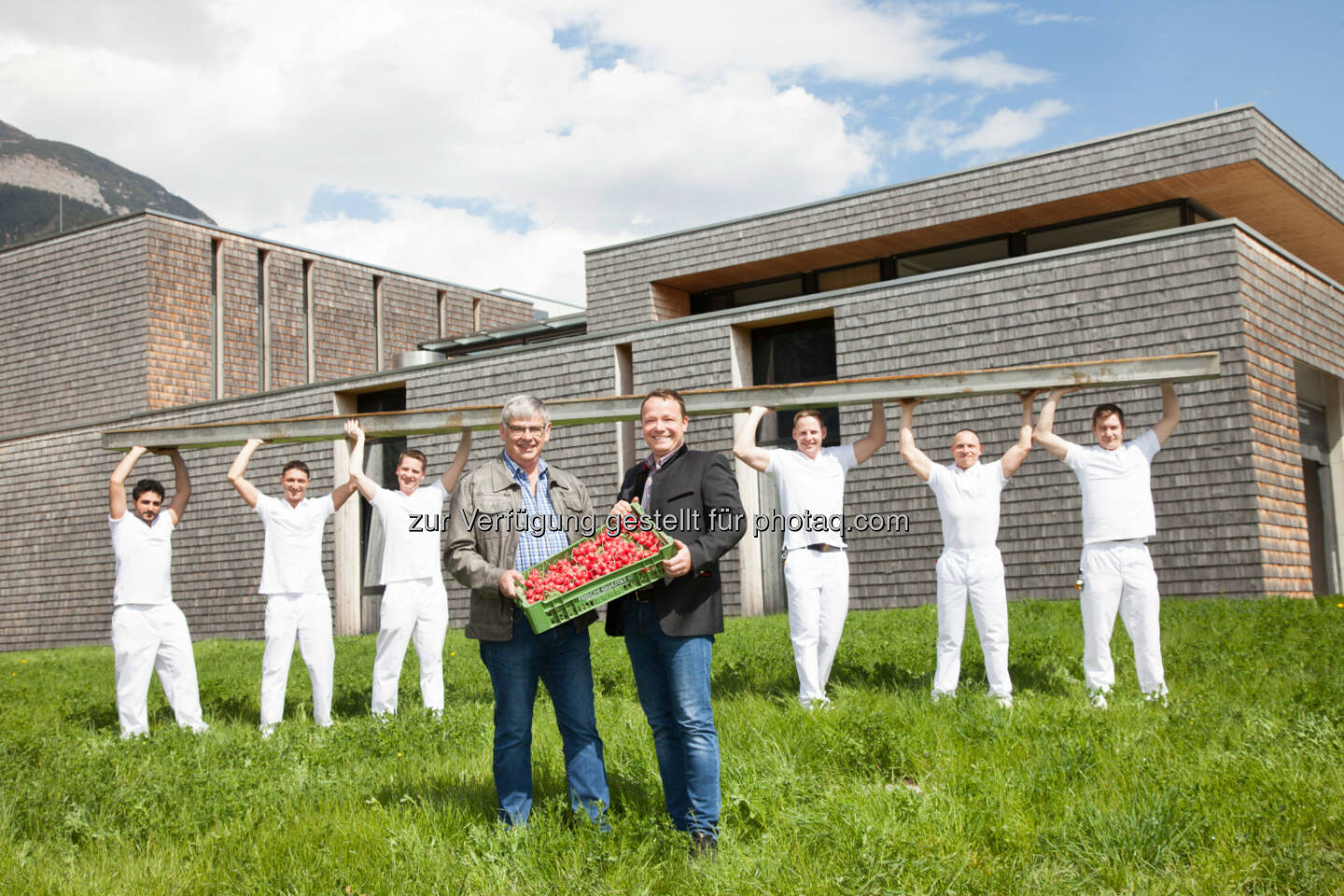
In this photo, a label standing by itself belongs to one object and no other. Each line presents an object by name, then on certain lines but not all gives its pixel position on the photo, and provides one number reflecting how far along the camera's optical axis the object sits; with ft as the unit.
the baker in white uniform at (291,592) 25.54
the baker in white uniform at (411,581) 26.08
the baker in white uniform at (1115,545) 22.40
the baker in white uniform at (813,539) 22.99
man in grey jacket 15.20
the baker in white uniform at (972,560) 22.63
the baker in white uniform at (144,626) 25.16
